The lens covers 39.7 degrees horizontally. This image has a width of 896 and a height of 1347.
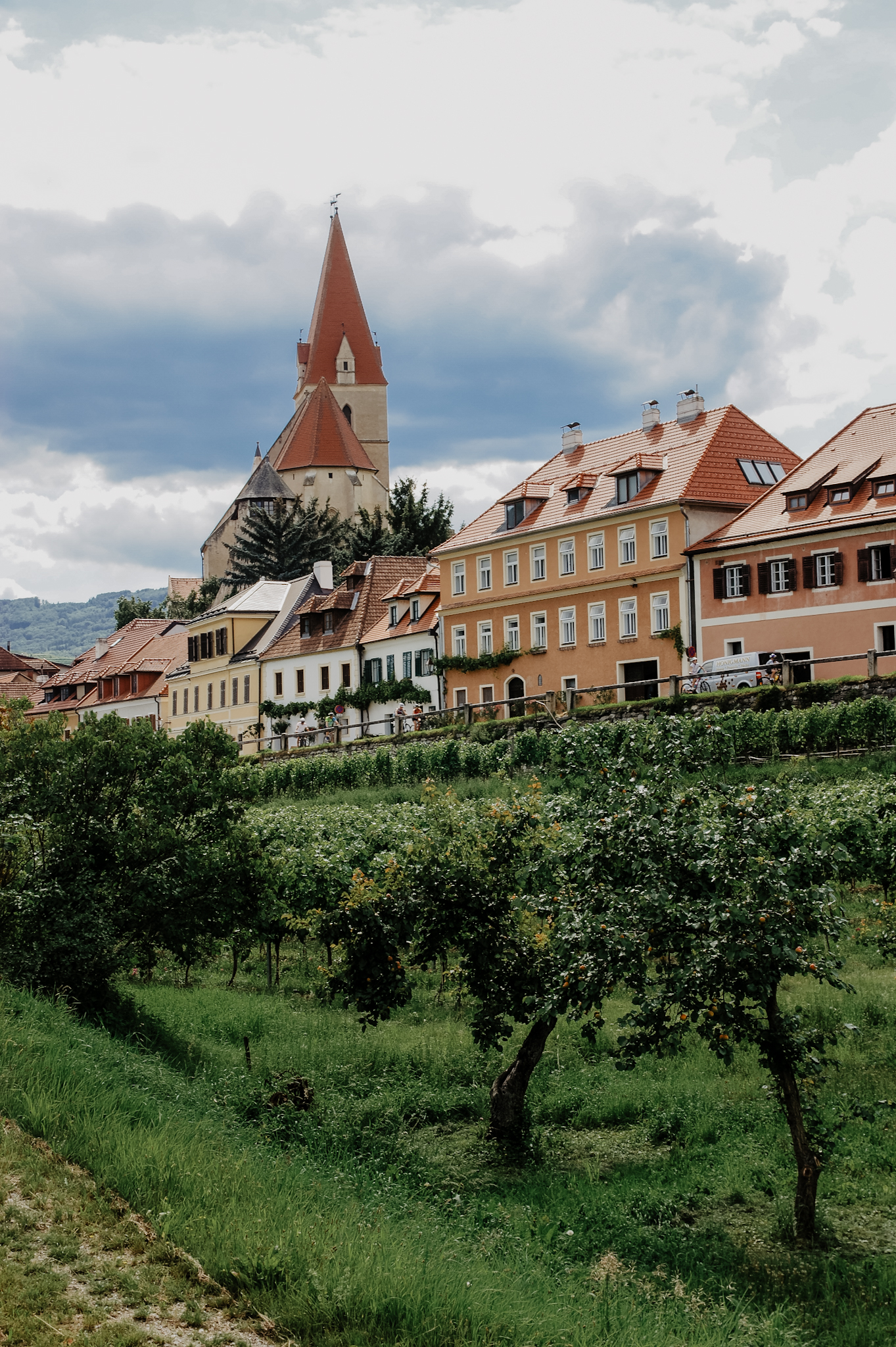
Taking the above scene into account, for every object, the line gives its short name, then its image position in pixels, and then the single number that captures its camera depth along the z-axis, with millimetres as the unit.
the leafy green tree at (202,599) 92688
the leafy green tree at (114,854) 17031
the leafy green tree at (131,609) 113750
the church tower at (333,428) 103188
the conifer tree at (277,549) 84125
